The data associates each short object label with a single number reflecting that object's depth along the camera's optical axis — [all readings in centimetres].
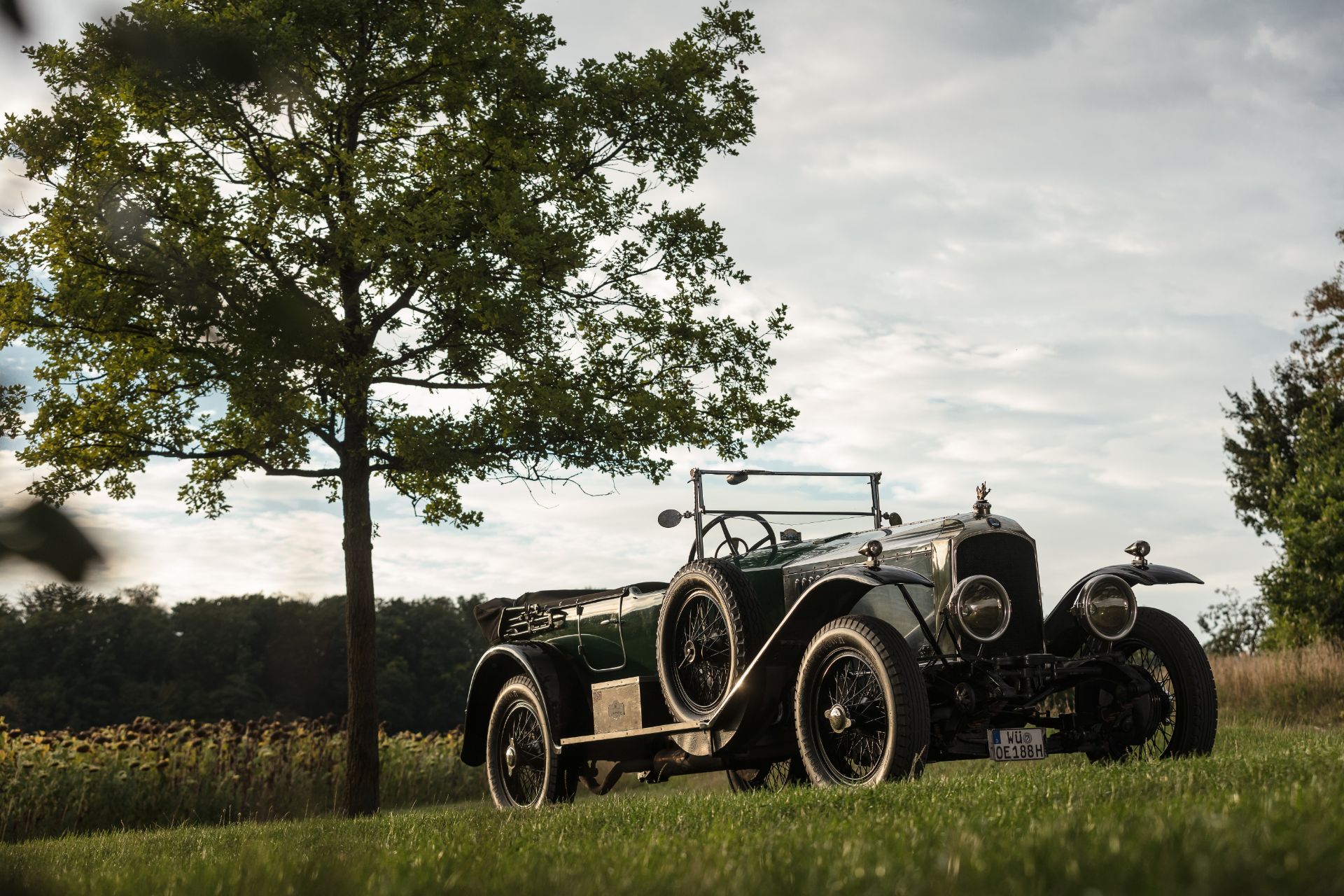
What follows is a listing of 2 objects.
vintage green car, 645
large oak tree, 705
